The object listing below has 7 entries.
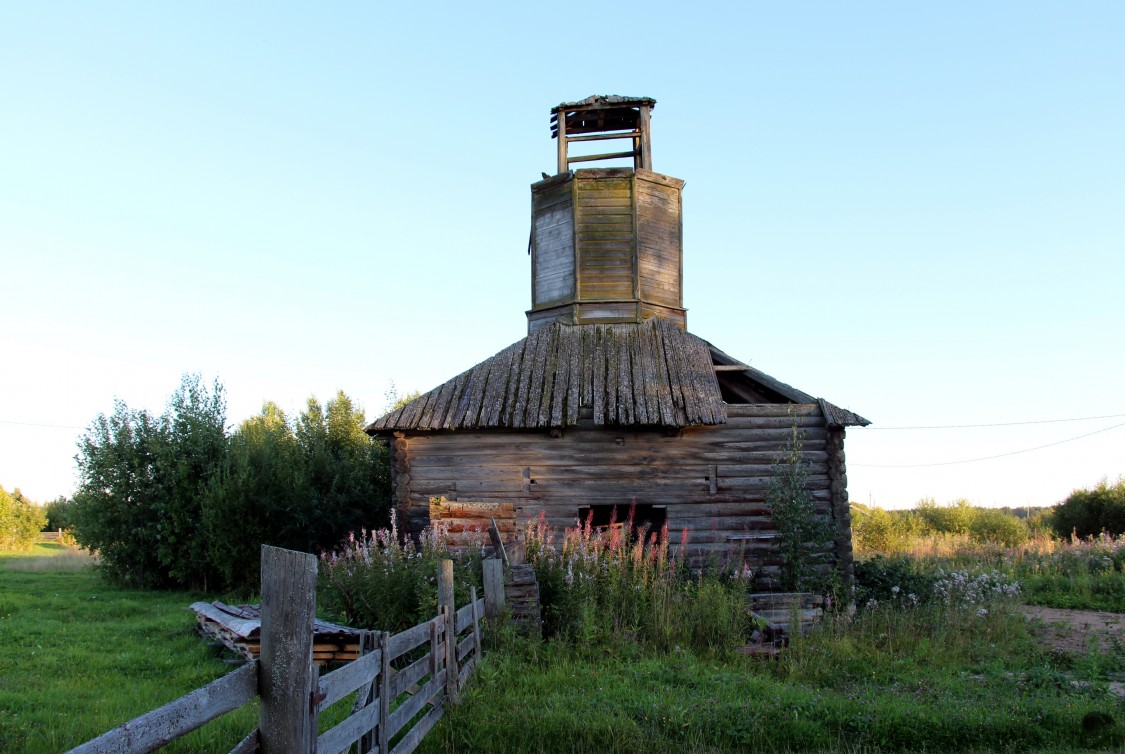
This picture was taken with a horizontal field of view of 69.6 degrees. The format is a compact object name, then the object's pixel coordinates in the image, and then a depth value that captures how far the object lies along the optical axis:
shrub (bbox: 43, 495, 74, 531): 52.91
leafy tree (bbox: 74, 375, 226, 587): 18.67
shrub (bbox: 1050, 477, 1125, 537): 26.75
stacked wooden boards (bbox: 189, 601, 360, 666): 8.89
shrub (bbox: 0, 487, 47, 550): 41.62
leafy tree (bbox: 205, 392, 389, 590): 17.97
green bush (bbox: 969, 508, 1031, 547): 28.89
